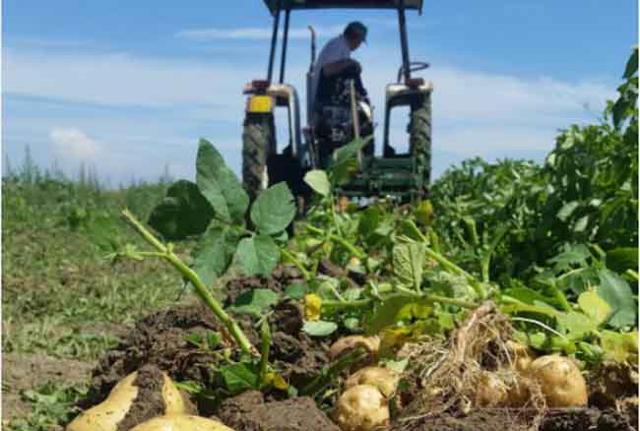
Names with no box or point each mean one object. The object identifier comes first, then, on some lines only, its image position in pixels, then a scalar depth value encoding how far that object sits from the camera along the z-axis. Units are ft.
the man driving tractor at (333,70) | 29.81
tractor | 29.53
